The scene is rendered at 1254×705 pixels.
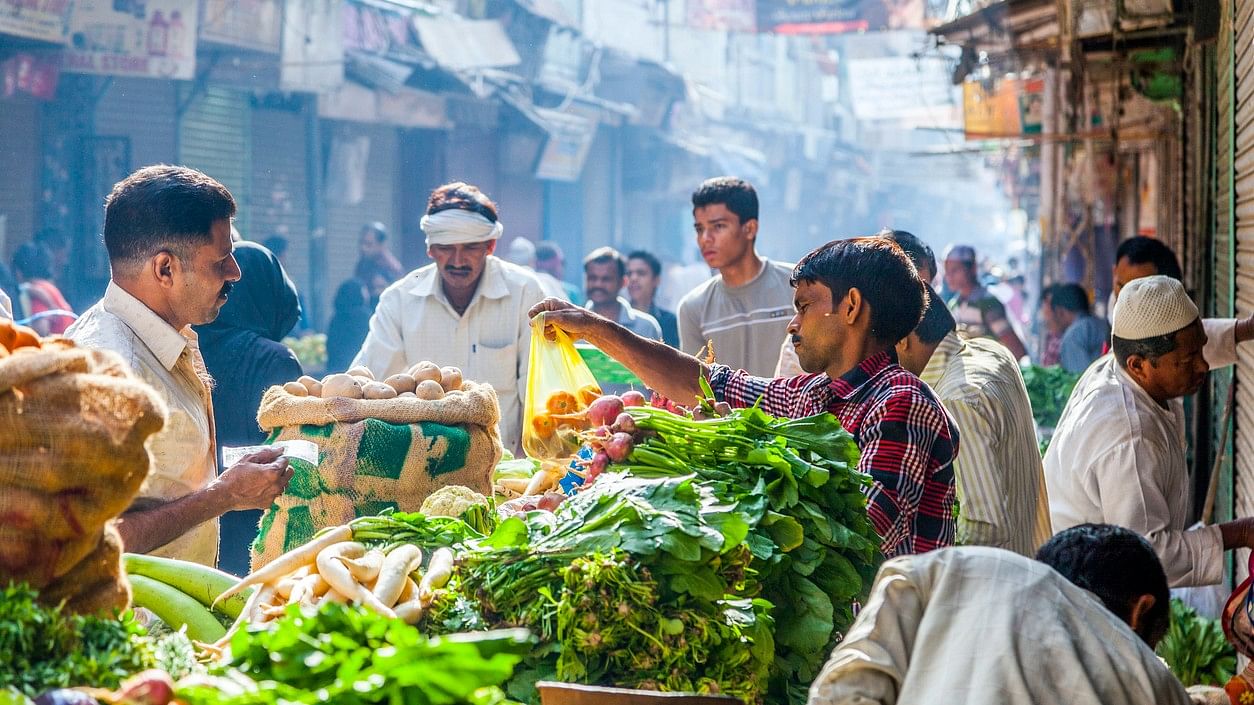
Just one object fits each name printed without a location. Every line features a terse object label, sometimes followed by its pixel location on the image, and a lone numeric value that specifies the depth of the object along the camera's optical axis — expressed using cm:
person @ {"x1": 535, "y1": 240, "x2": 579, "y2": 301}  1403
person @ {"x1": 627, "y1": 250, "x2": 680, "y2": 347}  968
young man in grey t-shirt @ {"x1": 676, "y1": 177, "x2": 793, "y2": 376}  631
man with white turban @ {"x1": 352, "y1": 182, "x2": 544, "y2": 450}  584
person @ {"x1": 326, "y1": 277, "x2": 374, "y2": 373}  1312
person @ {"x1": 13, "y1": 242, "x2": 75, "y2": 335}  825
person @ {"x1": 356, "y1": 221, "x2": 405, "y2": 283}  1491
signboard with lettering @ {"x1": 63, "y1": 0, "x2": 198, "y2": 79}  1255
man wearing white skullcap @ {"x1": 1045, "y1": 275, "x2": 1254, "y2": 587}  394
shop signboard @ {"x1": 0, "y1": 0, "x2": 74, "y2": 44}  1159
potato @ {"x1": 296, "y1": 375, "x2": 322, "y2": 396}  400
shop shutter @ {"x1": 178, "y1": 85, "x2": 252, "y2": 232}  1472
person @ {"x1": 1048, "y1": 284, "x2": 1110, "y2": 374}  1023
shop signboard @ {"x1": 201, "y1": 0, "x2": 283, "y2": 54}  1373
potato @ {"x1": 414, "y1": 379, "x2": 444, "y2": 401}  393
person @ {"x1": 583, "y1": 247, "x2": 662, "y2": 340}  818
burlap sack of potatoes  375
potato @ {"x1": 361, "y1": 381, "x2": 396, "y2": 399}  392
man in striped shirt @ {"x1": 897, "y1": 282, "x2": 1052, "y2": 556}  411
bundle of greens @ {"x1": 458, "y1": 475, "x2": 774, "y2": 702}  257
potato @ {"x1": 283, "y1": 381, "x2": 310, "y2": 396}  394
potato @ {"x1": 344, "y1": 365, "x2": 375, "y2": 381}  419
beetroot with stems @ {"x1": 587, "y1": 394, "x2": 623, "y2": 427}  371
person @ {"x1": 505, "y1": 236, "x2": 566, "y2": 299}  1474
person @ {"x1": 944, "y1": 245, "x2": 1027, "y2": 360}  1112
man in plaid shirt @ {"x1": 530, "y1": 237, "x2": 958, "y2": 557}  322
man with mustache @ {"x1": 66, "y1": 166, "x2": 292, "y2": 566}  334
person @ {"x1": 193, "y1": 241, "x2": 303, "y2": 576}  525
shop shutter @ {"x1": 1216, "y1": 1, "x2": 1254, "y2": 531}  550
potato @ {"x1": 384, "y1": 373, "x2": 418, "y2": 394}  407
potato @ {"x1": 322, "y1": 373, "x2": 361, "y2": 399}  389
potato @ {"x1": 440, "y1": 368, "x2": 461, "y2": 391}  412
